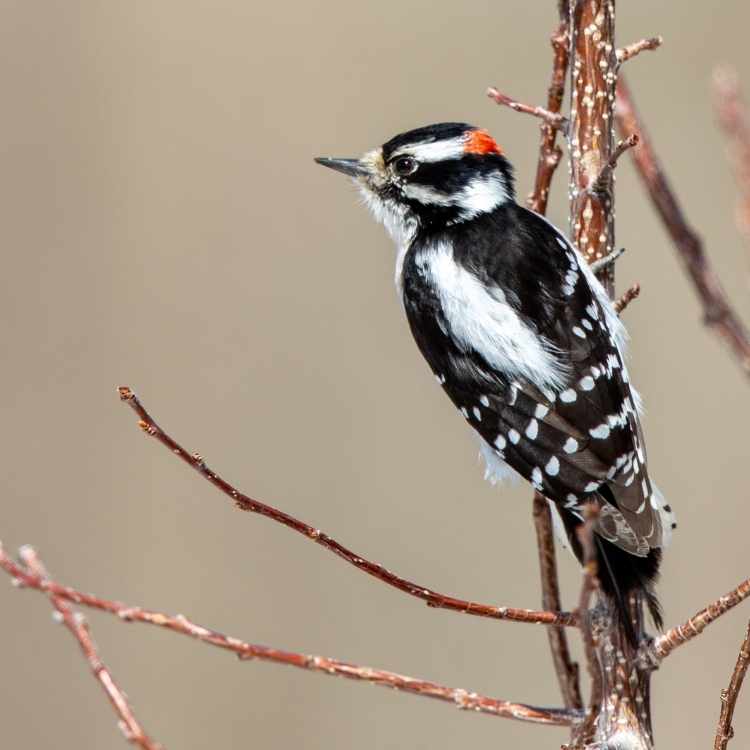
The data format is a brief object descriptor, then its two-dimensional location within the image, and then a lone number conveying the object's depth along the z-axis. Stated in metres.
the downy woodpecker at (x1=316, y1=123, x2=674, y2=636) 5.06
